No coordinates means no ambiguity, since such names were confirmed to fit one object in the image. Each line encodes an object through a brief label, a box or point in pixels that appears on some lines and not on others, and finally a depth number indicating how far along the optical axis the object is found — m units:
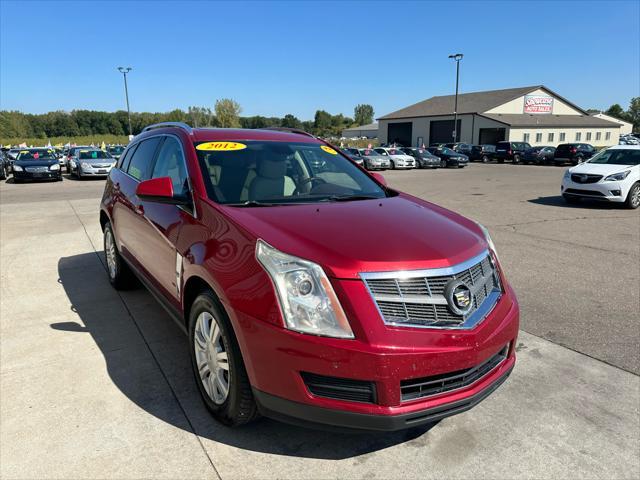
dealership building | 54.59
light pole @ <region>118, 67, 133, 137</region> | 45.78
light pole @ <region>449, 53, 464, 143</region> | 44.84
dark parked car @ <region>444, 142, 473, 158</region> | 41.89
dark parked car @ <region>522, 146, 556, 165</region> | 36.56
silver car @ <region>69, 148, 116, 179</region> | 21.84
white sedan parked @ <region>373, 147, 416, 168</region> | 31.67
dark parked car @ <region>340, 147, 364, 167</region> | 30.52
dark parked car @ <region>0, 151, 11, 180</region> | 22.30
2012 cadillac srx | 2.15
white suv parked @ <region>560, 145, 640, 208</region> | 11.84
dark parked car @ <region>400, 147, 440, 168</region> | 33.19
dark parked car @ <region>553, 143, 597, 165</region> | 34.38
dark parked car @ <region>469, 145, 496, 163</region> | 40.31
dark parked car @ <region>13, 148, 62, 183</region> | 20.38
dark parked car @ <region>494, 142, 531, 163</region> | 38.66
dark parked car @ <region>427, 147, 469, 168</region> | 33.44
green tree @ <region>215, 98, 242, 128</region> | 86.81
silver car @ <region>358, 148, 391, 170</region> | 30.75
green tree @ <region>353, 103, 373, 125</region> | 170.81
